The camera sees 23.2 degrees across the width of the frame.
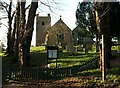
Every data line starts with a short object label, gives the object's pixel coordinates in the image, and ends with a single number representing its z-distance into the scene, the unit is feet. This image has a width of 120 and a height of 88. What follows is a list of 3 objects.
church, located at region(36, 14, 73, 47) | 223.51
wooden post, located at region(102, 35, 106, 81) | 44.53
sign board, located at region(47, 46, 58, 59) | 71.61
